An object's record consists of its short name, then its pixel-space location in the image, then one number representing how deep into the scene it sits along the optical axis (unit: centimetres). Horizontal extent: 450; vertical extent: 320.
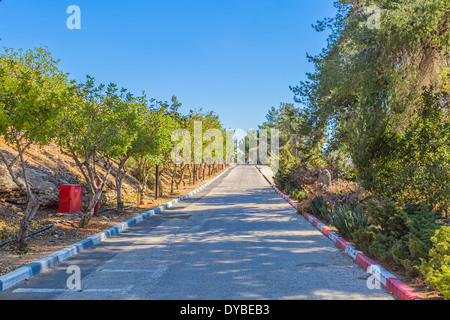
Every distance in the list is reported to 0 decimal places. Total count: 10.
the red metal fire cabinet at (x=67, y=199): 1163
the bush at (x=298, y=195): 1840
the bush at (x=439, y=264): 469
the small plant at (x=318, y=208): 1290
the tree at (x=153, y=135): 1435
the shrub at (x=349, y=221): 923
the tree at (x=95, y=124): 1060
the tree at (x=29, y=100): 703
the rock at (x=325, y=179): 2069
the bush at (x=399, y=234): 596
